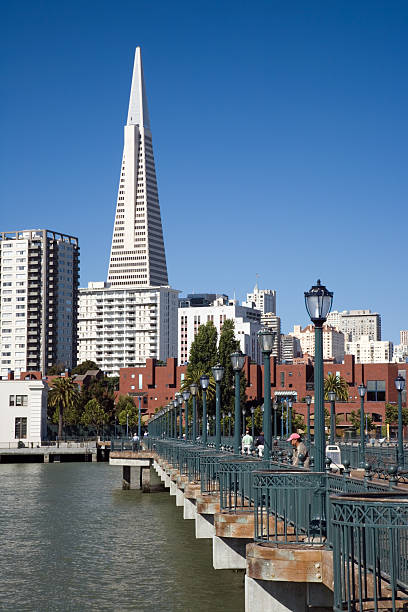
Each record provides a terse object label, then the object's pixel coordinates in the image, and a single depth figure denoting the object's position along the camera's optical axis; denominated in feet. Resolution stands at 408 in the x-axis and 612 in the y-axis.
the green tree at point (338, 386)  424.87
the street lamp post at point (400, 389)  121.16
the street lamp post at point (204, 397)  136.84
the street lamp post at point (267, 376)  70.13
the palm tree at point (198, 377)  363.27
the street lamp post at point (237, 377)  94.02
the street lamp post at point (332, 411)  178.29
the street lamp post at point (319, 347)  50.21
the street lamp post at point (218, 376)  114.07
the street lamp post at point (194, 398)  166.61
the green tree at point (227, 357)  372.58
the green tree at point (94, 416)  477.77
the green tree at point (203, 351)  372.38
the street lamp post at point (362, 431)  123.89
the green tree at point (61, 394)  433.48
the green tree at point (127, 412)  488.44
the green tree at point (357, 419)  438.57
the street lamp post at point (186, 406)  172.06
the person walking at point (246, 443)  134.02
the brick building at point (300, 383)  466.70
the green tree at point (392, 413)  442.38
